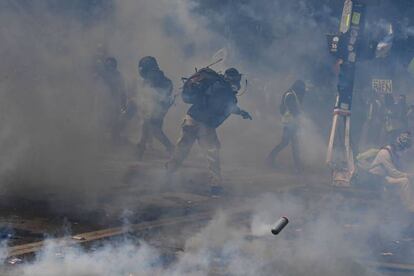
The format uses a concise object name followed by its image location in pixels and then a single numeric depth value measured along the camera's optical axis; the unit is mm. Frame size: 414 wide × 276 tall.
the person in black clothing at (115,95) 13484
